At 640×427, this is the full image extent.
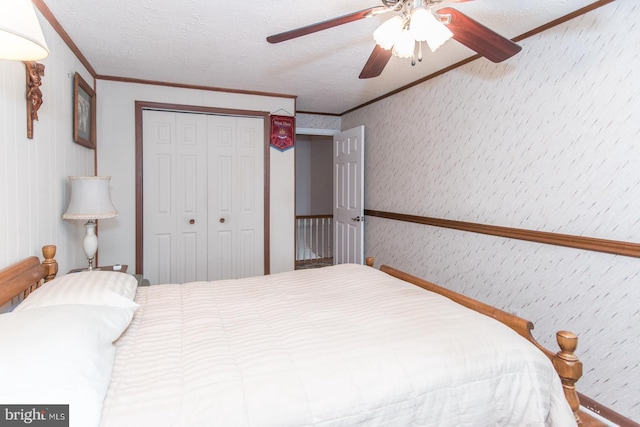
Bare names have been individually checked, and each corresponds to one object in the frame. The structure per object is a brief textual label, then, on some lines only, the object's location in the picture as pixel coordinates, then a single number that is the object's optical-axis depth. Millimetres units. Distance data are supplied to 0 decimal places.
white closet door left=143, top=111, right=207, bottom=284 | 3578
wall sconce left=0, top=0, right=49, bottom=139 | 925
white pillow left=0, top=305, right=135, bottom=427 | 839
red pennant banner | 4008
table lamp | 2283
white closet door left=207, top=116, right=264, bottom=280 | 3824
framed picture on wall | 2609
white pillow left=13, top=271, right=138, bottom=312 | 1352
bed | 955
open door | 4191
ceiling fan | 1542
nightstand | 2602
